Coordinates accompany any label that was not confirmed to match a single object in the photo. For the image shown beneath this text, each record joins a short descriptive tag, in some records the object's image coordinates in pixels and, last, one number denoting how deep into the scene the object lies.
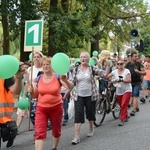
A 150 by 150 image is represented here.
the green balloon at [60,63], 7.28
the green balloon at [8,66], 5.74
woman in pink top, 7.76
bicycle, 12.69
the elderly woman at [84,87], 9.88
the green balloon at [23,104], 8.89
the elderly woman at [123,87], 12.27
